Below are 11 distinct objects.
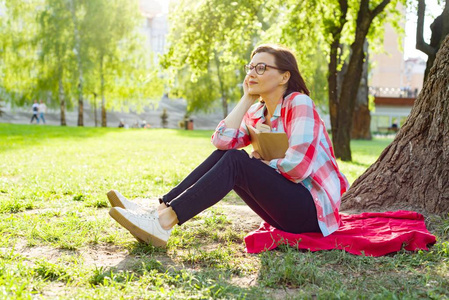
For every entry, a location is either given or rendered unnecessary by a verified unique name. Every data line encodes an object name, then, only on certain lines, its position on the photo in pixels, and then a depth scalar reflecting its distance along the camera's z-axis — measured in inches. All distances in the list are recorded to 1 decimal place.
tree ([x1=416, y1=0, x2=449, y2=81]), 215.0
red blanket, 133.7
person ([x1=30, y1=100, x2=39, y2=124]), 1279.5
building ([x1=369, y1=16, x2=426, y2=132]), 1734.7
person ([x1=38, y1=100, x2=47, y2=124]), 1291.8
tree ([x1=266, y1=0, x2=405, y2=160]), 403.5
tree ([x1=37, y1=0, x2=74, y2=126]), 1168.8
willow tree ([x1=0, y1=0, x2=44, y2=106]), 1197.1
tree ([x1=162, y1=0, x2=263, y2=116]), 378.0
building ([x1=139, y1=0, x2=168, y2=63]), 3201.3
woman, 129.3
